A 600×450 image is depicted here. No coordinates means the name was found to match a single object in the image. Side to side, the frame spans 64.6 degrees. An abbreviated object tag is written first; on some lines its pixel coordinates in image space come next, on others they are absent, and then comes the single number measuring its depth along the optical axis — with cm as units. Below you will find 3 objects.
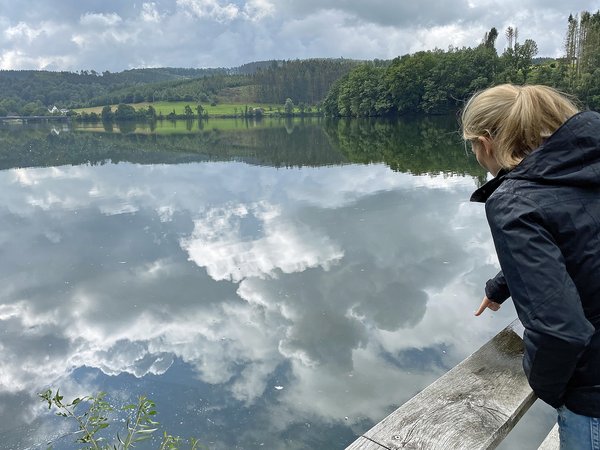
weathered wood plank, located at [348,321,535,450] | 155
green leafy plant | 267
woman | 144
